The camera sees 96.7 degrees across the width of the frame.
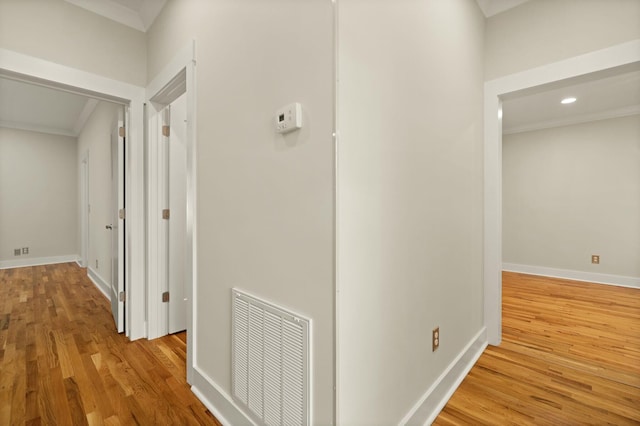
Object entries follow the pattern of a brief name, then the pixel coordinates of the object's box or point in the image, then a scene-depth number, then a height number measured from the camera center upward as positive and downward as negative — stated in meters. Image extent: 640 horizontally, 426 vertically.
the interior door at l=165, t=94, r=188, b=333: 2.41 -0.01
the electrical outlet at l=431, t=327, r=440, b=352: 1.54 -0.69
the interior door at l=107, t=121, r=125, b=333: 2.38 -0.08
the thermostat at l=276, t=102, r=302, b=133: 1.05 +0.36
